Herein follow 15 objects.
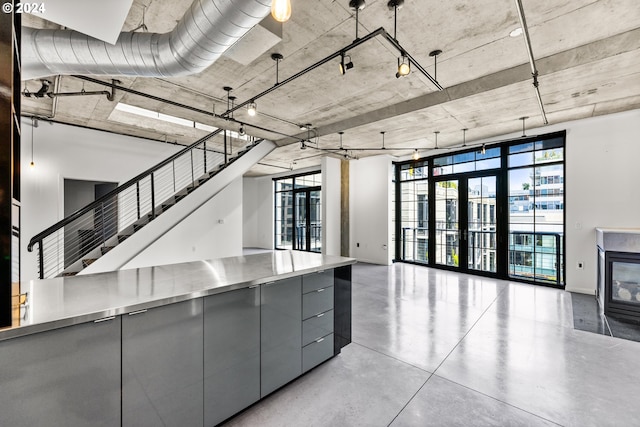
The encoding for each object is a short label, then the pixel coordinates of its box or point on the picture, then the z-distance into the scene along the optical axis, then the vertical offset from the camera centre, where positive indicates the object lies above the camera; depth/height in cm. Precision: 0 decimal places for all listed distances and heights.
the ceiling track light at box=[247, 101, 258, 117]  393 +150
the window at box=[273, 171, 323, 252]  1036 +18
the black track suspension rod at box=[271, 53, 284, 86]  334 +192
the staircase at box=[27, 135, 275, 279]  414 +10
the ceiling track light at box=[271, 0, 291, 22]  135 +100
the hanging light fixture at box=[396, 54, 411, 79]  255 +134
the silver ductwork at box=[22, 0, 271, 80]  211 +140
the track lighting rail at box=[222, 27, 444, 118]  258 +170
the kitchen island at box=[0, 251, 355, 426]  121 -70
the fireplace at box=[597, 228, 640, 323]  387 -86
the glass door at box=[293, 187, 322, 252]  1032 -17
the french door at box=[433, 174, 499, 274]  657 -20
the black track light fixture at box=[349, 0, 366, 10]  248 +189
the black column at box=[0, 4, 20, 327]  117 +28
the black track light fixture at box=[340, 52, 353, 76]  272 +147
